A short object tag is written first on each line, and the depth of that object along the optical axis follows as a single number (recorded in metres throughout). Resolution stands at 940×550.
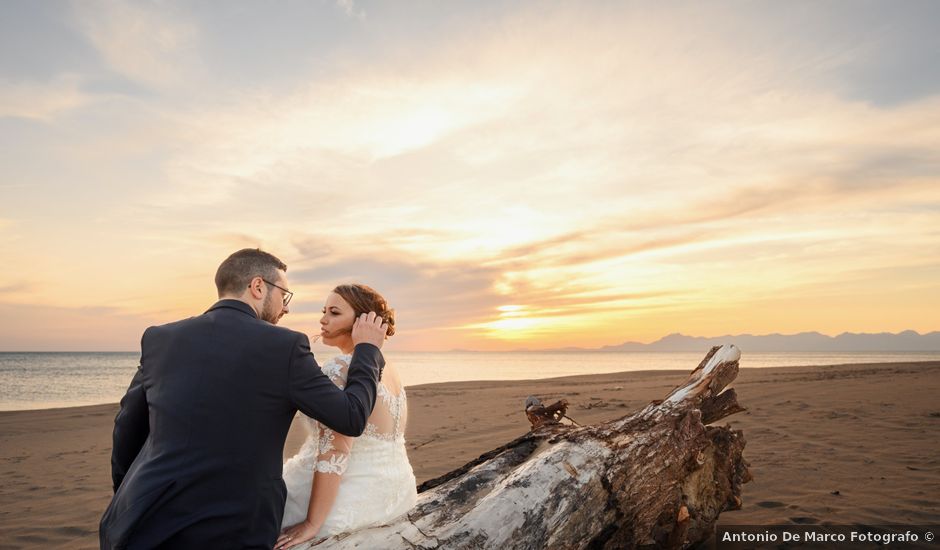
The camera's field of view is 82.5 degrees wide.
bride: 3.24
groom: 2.47
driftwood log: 3.44
